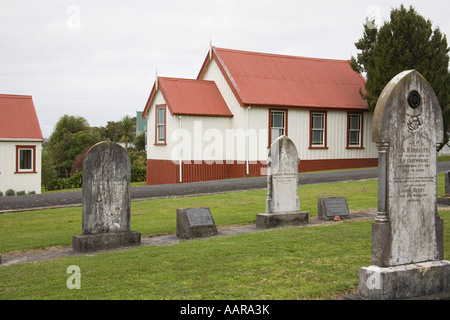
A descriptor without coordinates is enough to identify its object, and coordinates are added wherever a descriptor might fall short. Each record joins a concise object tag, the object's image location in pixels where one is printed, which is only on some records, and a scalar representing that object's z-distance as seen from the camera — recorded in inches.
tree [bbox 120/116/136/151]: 2253.6
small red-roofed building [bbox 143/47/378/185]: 1097.4
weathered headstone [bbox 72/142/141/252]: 434.3
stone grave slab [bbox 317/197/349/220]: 553.0
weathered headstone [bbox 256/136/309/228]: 532.4
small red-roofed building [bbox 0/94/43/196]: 1205.1
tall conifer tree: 1134.4
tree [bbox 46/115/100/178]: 2271.2
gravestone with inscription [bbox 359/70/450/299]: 267.0
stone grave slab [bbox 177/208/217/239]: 469.4
